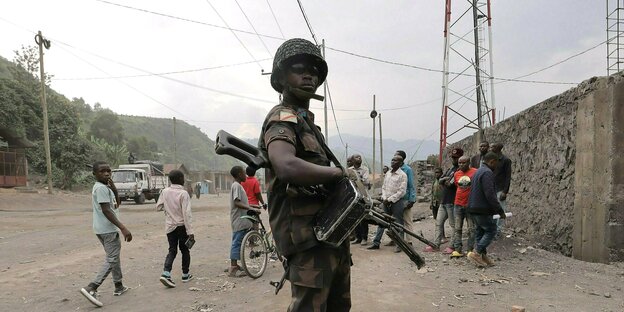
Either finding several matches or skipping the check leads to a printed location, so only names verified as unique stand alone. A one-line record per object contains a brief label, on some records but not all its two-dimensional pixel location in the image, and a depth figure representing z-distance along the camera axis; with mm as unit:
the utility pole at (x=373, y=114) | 27047
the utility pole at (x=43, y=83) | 19875
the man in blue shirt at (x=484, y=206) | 4977
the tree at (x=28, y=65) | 40094
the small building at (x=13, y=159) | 23316
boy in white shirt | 4891
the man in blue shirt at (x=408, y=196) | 6734
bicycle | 5297
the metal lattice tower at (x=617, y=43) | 8334
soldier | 1591
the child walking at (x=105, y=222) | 4324
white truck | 22031
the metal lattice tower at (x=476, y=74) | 11383
